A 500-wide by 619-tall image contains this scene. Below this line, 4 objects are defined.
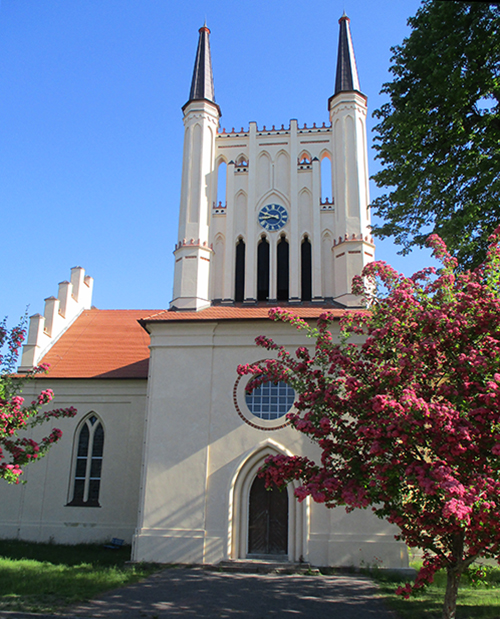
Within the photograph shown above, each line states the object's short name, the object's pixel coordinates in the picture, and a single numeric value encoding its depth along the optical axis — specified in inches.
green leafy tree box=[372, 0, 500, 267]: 502.0
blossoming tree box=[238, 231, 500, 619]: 311.0
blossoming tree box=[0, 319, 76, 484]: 529.3
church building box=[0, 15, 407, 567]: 665.6
